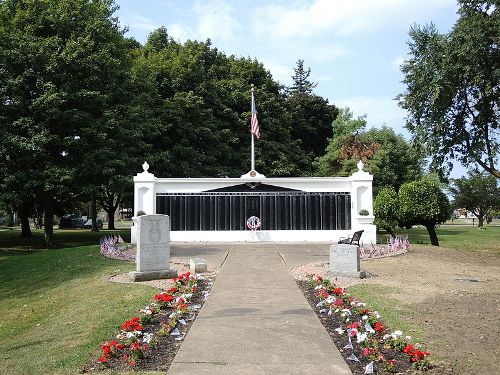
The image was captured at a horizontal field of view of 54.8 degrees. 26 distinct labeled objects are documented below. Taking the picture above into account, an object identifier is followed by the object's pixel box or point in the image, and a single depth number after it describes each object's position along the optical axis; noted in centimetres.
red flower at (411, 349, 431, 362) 552
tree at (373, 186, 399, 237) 2277
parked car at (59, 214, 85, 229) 5581
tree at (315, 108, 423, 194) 3641
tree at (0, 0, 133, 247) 2184
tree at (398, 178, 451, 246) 2136
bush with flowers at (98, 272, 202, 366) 577
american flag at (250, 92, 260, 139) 2339
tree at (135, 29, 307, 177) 3047
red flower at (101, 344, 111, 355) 568
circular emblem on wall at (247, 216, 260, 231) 2206
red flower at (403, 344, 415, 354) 562
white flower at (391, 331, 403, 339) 632
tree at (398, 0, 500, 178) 1719
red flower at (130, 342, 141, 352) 575
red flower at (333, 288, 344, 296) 905
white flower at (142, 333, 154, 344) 619
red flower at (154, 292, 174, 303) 848
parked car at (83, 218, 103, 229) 5565
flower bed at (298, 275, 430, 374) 555
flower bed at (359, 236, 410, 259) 1659
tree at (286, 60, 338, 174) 4438
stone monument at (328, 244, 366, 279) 1188
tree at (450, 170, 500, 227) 6103
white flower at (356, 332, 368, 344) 625
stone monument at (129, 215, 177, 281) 1166
